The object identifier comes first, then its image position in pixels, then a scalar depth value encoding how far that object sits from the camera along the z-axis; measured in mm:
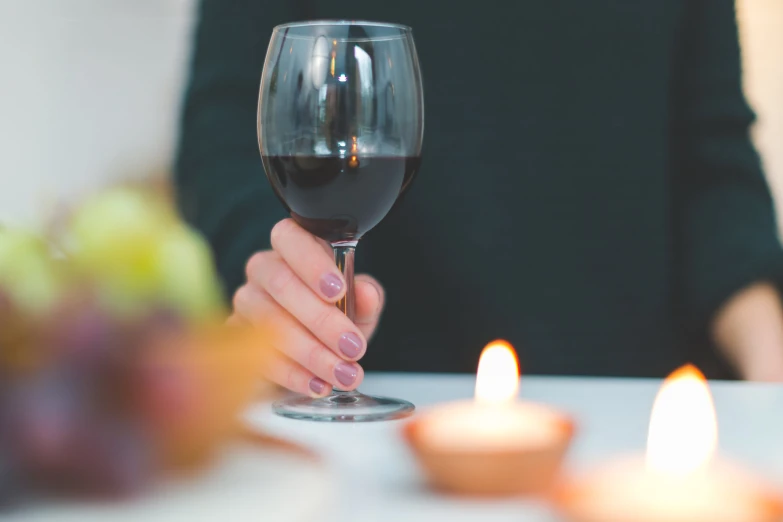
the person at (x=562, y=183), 1444
